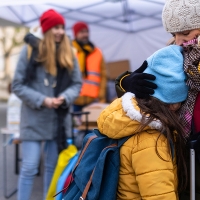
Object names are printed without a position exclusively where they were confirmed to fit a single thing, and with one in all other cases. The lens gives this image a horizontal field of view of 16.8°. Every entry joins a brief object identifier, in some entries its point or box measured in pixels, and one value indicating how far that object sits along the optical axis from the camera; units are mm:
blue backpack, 2826
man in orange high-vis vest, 9902
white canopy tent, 9730
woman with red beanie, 5840
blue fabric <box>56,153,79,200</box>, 5059
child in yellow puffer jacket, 2688
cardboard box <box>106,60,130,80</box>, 11550
